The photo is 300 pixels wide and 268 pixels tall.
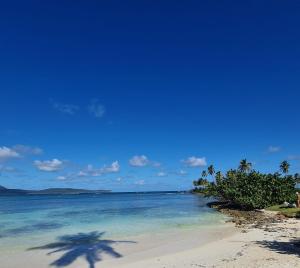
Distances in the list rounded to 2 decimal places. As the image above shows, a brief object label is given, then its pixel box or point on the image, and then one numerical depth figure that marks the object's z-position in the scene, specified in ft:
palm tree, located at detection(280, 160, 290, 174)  231.09
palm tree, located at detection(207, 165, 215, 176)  285.96
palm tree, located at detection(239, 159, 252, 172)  241.02
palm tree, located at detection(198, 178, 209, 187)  297.54
